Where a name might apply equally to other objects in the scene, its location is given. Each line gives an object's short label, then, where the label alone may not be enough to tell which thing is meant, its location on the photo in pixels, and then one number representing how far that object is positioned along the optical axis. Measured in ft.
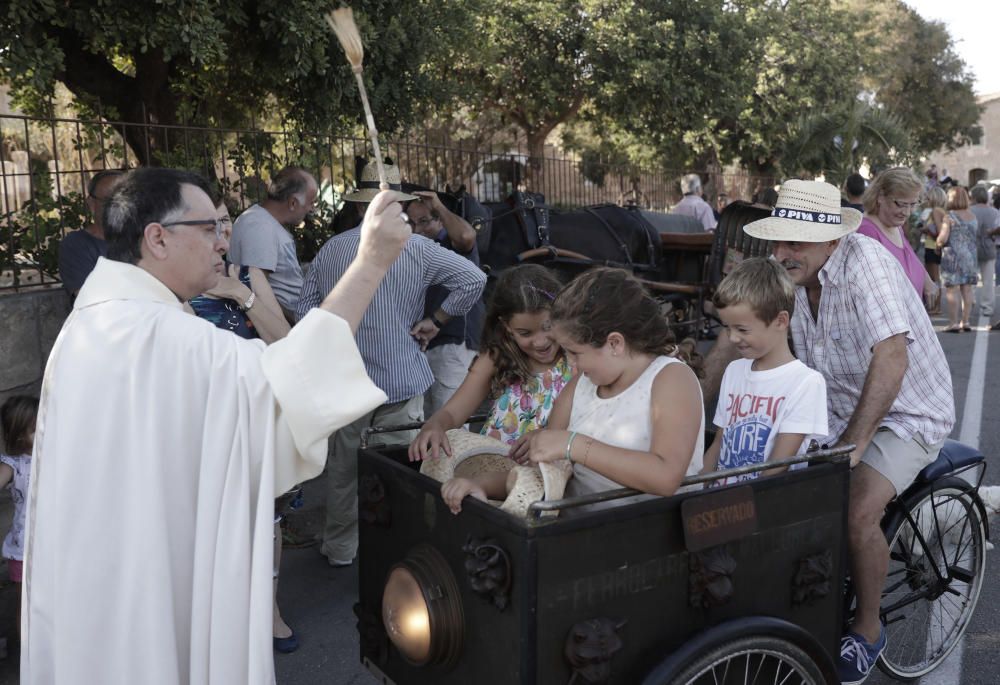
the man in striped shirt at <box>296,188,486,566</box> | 15.71
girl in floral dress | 10.70
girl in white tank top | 7.58
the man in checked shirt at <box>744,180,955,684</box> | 10.08
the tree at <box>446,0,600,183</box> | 60.08
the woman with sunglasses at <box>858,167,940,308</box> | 17.69
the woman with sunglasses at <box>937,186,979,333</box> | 39.52
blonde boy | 9.27
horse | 27.48
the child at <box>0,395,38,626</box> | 12.36
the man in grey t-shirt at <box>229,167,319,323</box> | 17.78
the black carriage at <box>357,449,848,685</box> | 6.81
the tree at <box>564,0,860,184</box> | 59.77
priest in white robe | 6.57
